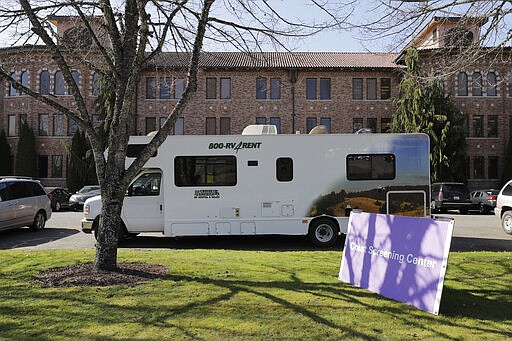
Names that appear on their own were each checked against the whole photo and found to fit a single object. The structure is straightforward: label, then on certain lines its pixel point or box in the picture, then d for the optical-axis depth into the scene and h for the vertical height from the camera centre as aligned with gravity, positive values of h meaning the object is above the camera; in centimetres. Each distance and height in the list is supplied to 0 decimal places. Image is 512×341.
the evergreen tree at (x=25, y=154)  3522 +216
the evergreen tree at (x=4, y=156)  3559 +202
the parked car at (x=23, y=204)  1380 -71
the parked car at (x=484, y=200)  2384 -104
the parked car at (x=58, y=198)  2648 -95
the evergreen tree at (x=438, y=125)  3108 +389
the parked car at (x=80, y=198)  2598 -94
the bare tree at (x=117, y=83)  714 +157
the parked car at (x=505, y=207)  1477 -88
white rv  1177 +3
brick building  3575 +596
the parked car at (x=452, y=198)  2431 -91
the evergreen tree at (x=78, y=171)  3341 +78
